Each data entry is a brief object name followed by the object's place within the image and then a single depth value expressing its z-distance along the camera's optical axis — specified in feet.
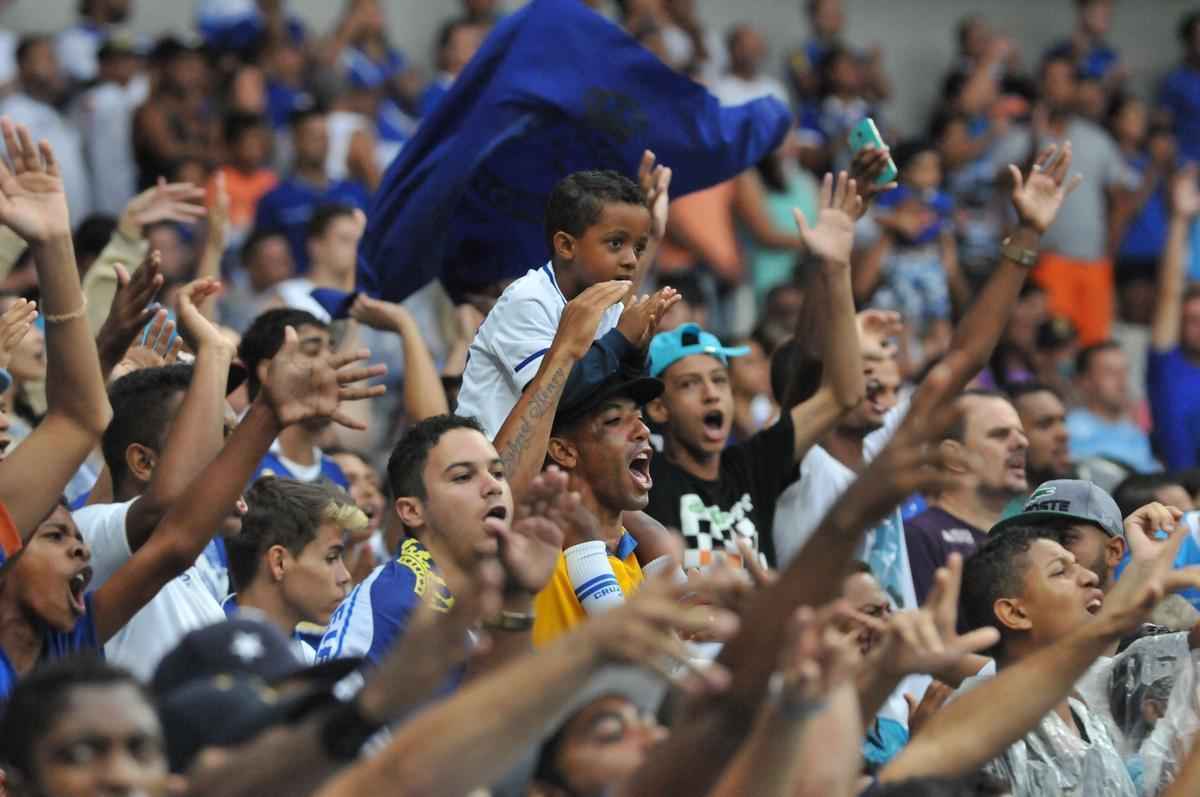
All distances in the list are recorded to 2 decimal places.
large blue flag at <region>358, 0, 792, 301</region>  48.47
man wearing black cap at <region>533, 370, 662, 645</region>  37.14
